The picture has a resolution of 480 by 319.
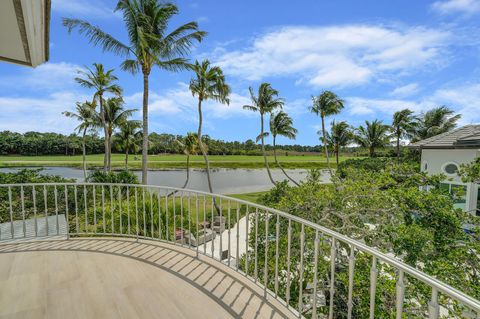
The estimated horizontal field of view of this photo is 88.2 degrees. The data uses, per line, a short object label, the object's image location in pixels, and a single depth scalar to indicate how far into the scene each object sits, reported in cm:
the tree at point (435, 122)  2231
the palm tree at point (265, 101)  1878
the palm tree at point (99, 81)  1606
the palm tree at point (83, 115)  2005
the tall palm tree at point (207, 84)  1466
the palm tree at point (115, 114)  2023
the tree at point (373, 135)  2583
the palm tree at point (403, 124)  2431
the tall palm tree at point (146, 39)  1004
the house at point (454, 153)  799
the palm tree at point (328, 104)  2116
